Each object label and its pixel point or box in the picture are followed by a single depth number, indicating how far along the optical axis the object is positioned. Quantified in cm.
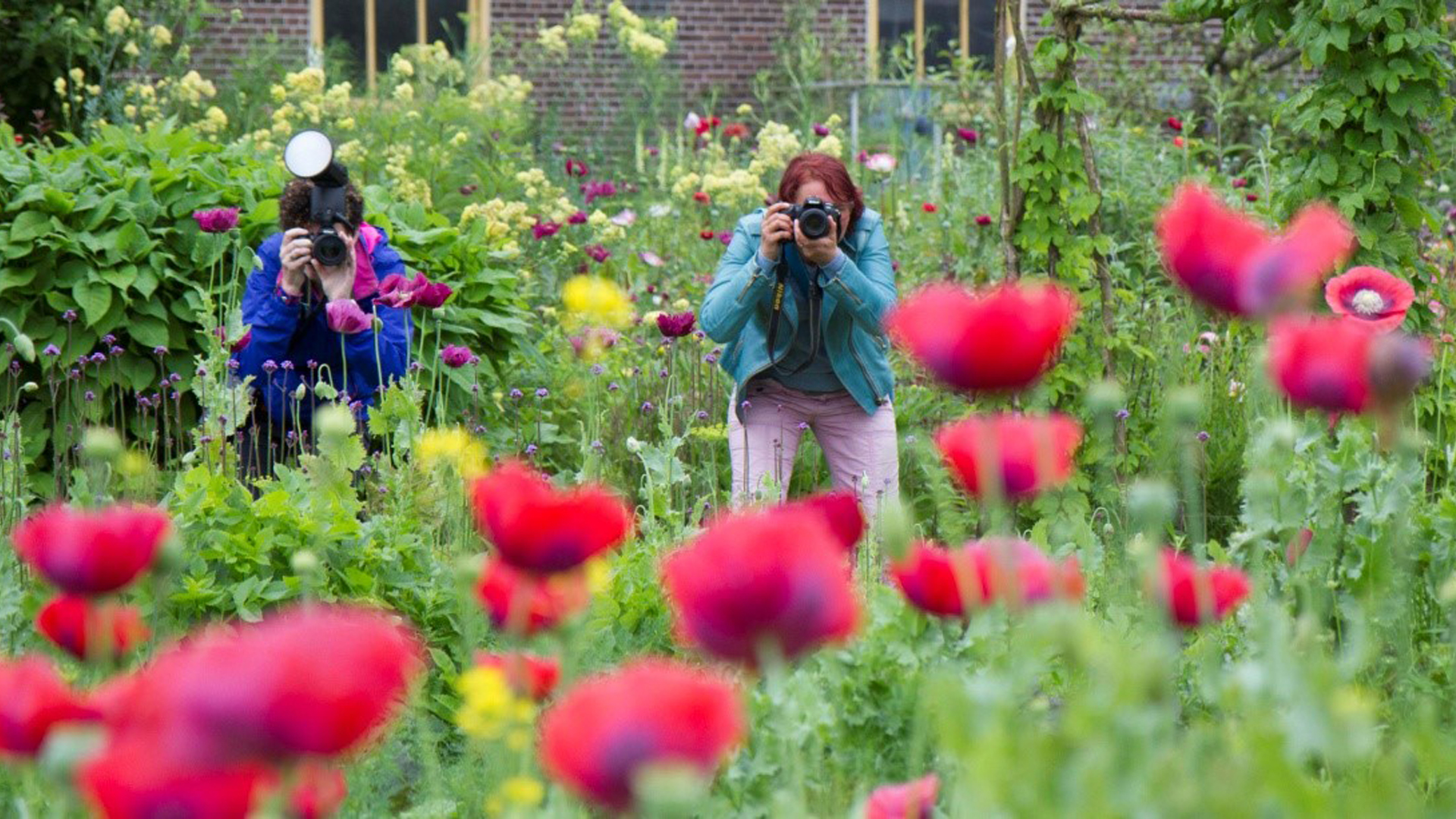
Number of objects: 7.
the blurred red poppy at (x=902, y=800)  845
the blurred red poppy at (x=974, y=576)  875
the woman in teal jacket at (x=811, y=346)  1492
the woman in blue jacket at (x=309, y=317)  1502
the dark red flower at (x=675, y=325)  1485
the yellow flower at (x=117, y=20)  1977
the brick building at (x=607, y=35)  2747
